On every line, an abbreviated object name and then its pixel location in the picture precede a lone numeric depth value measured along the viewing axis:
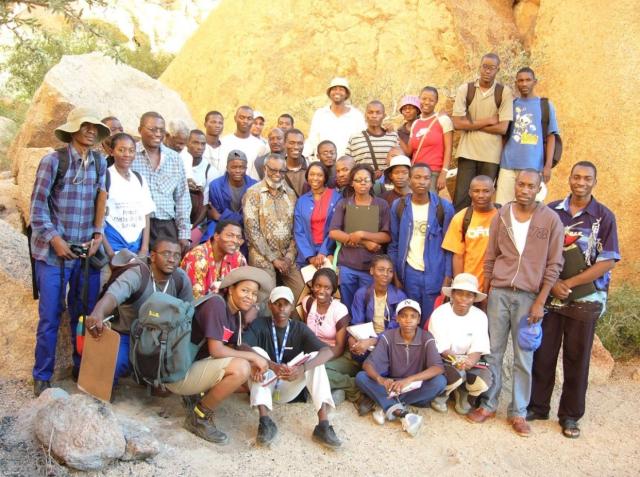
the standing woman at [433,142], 6.32
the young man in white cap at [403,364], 4.95
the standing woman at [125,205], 4.89
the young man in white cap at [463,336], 5.03
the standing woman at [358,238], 5.58
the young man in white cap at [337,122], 6.76
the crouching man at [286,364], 4.49
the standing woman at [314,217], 5.78
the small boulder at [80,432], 3.63
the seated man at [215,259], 5.16
